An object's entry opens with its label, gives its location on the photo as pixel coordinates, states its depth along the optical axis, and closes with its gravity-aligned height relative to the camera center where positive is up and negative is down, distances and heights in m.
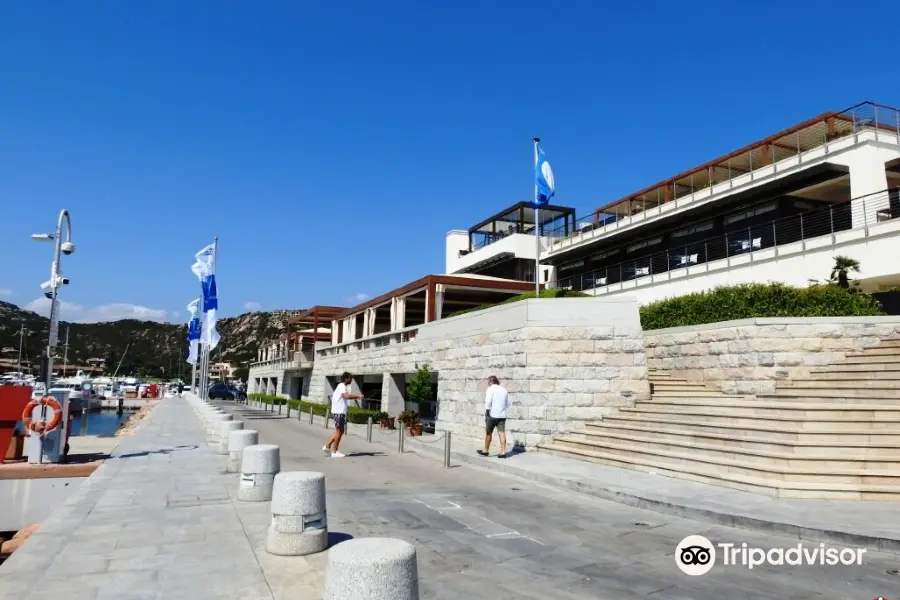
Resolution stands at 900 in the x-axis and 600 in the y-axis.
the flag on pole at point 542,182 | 18.70 +5.93
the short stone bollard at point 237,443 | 11.19 -1.62
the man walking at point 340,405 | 14.20 -1.05
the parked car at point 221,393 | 66.56 -3.72
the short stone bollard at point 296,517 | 6.06 -1.64
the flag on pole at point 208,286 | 30.08 +3.91
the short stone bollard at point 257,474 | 8.78 -1.71
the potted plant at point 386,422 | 23.01 -2.38
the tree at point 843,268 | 18.34 +3.25
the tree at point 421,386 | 21.45 -0.83
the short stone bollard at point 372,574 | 3.56 -1.32
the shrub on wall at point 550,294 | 21.36 +2.69
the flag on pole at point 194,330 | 40.16 +2.12
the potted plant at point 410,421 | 19.06 -1.97
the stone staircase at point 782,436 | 9.09 -1.29
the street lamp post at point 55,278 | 12.28 +1.85
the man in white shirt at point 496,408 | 13.29 -1.00
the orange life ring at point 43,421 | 12.12 -1.29
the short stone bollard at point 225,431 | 14.23 -1.73
